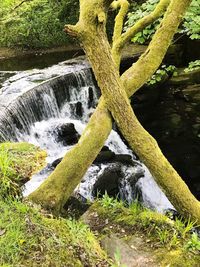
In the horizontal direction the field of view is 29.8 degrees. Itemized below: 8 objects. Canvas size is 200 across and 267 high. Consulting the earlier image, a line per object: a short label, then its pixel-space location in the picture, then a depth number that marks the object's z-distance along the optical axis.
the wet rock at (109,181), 7.49
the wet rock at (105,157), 8.36
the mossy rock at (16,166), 3.67
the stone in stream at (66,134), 9.22
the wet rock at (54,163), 7.80
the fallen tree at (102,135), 3.99
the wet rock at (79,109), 11.04
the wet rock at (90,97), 11.59
